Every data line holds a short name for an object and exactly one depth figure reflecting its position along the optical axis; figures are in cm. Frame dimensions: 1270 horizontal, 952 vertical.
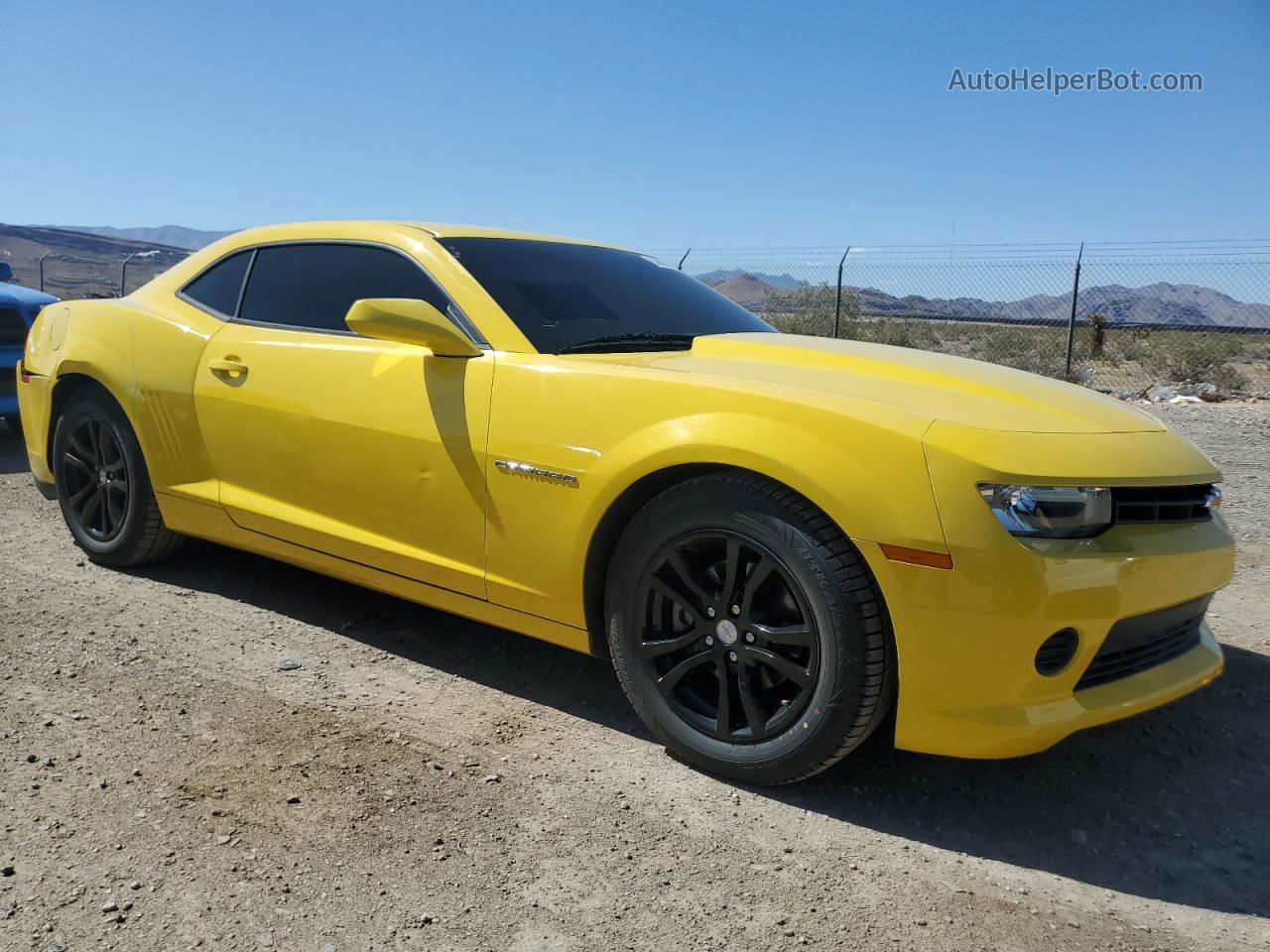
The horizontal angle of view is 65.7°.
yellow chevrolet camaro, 224
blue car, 702
